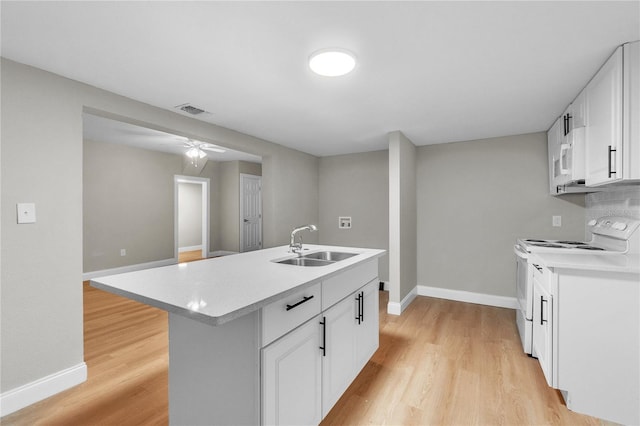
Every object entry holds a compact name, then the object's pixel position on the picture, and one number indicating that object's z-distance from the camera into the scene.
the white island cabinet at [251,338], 1.23
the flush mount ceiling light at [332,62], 1.84
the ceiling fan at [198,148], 5.07
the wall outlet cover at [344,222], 5.09
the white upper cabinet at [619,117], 1.70
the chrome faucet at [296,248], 2.47
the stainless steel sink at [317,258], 2.26
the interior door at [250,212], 7.33
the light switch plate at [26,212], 1.93
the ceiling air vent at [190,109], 2.77
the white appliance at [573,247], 2.18
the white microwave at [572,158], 2.31
